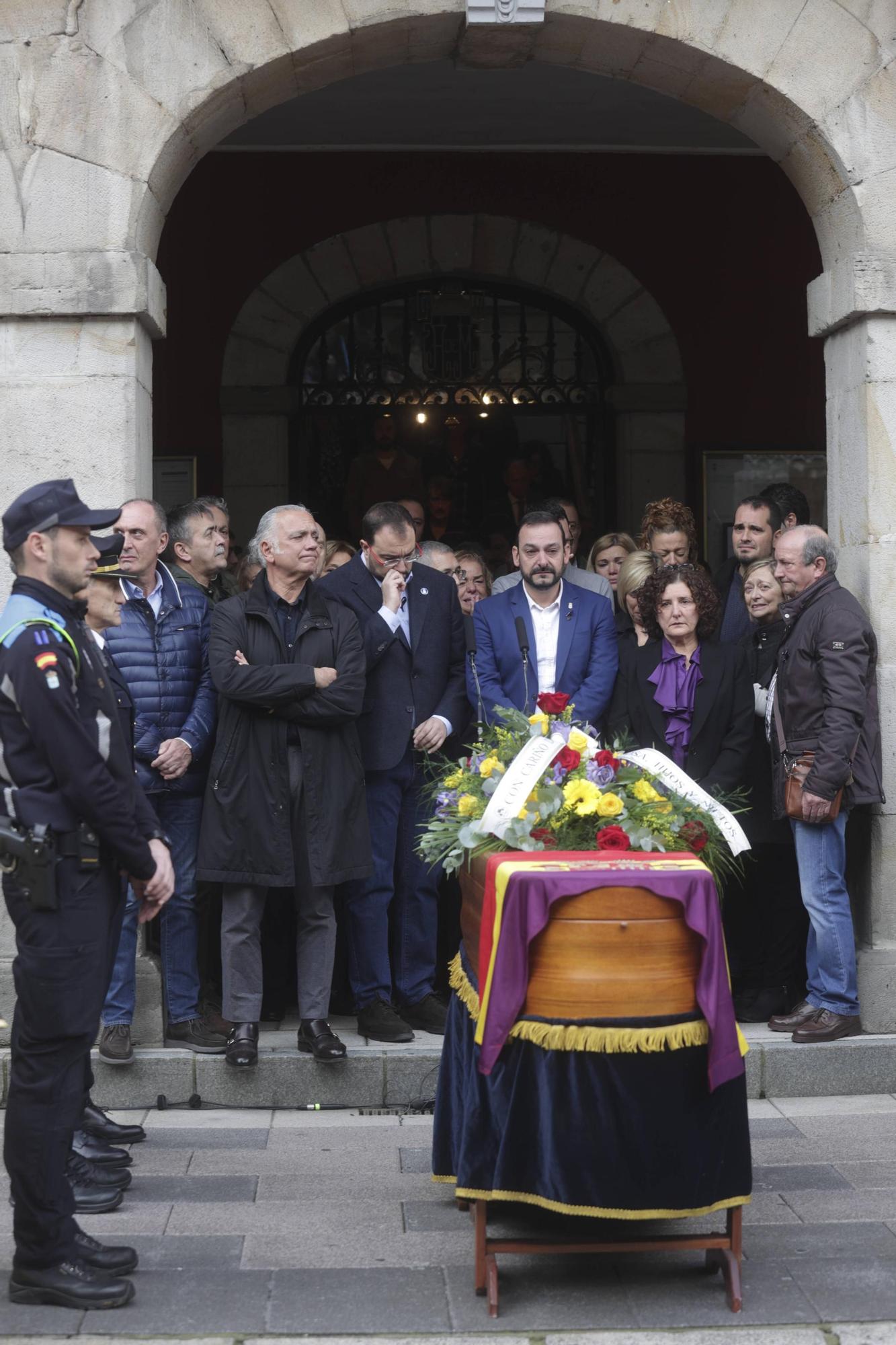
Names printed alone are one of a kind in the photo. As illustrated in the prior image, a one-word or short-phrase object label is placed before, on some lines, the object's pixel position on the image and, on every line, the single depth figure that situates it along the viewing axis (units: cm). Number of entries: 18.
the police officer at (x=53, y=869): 432
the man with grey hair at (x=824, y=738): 648
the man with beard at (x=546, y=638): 679
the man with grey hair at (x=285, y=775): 624
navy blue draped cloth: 429
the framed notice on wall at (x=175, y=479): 1087
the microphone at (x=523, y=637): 674
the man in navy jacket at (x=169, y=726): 635
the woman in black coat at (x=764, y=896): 691
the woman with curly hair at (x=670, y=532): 741
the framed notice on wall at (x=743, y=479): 1098
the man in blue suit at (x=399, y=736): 668
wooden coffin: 430
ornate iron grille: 1113
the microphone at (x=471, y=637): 701
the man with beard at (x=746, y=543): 735
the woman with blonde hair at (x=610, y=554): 789
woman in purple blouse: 670
